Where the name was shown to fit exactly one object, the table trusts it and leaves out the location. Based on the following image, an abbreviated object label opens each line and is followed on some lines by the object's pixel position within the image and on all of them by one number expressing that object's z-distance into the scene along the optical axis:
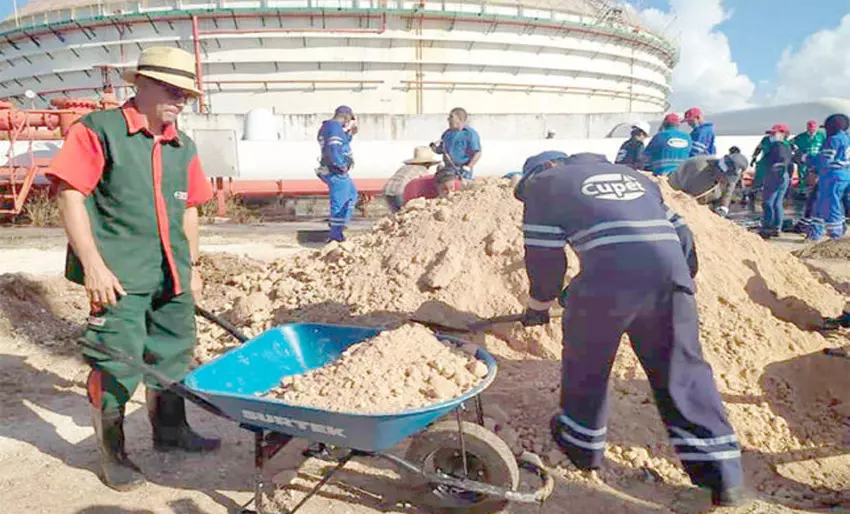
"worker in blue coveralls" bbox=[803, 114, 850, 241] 8.19
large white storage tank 17.89
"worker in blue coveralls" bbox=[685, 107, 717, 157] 8.64
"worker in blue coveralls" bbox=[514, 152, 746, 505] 2.32
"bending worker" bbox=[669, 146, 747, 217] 6.56
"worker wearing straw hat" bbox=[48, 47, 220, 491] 2.41
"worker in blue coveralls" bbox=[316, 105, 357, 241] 7.66
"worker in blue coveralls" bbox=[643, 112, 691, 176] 7.12
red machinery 10.12
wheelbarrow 2.07
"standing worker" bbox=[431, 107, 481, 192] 7.27
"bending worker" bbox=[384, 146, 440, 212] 6.44
